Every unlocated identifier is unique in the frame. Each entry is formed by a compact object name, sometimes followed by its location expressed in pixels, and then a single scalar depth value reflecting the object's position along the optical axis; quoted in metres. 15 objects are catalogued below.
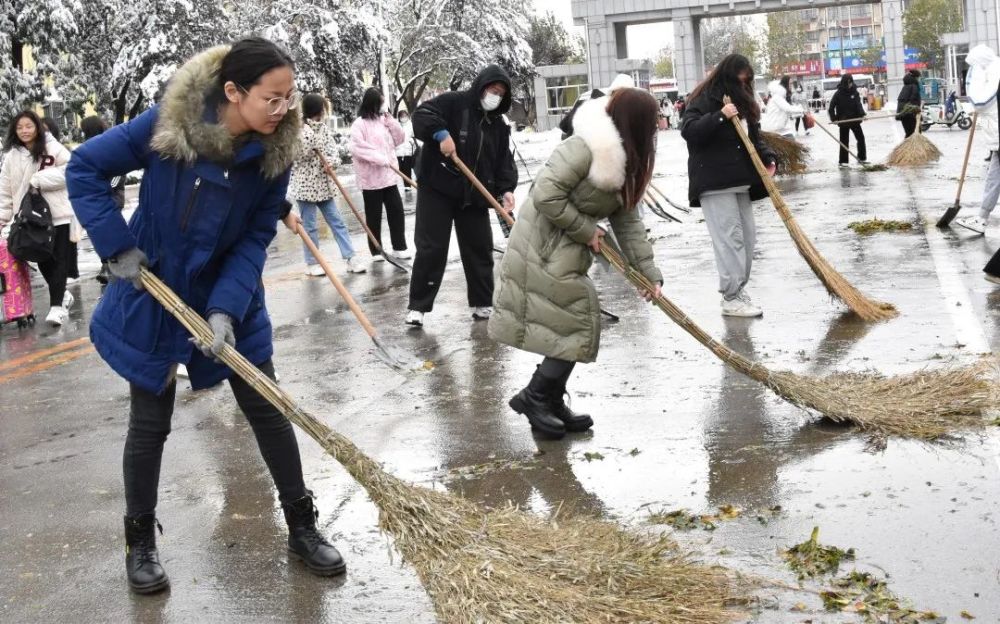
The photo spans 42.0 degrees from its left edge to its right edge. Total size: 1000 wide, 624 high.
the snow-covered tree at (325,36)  38.09
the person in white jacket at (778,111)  18.68
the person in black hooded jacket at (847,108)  21.55
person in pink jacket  12.84
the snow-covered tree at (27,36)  27.48
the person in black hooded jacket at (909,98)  24.27
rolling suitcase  10.58
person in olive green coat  5.50
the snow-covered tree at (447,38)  47.44
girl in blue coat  3.99
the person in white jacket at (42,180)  10.57
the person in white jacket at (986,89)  10.20
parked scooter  30.95
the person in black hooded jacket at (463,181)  8.48
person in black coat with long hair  8.41
